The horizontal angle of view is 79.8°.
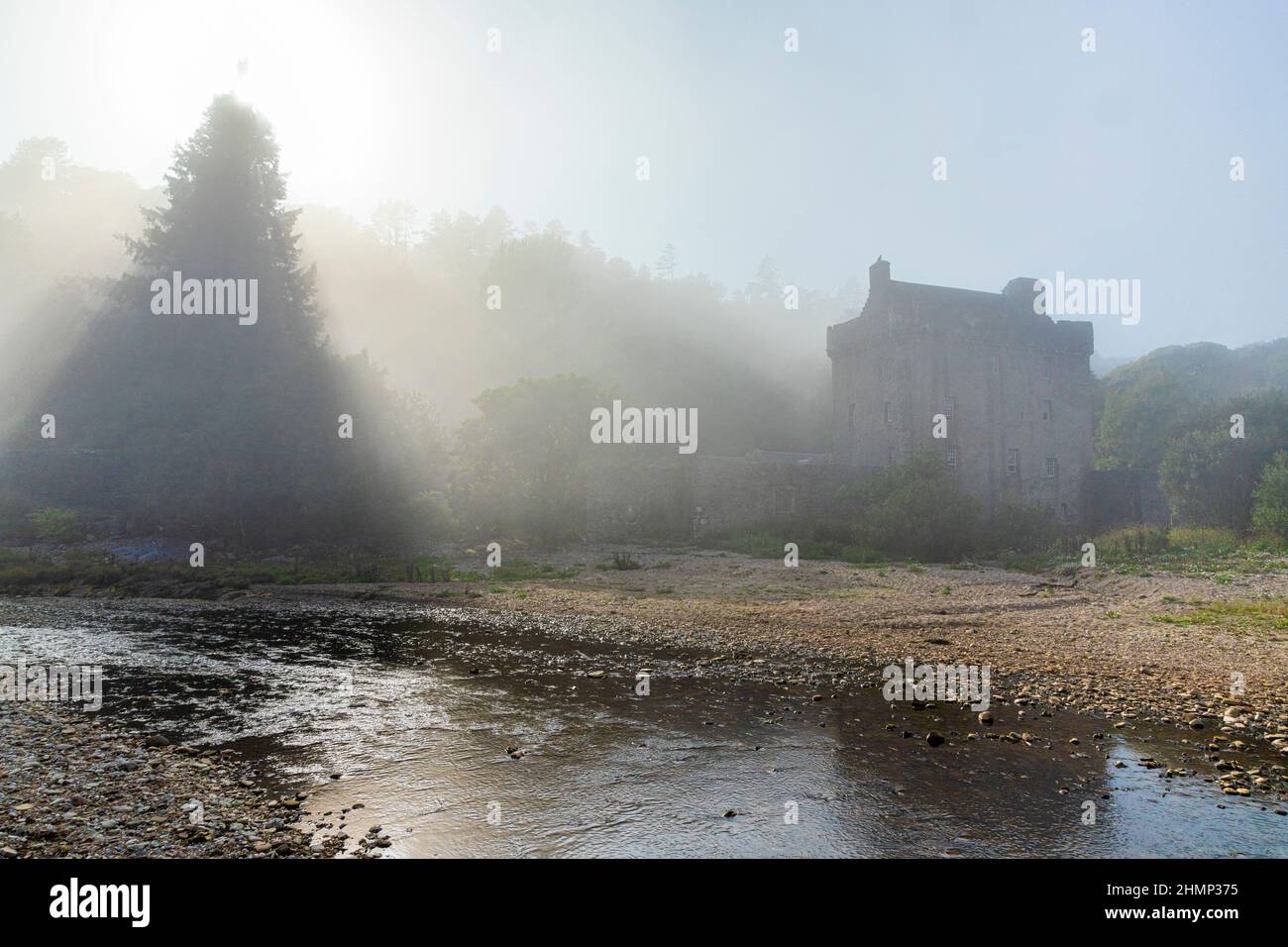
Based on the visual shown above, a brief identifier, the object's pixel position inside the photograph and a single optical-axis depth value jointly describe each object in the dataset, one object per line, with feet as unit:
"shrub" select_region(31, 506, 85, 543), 104.12
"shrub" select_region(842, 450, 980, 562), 99.25
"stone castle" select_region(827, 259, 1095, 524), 145.59
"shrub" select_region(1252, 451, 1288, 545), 89.10
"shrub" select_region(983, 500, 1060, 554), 104.99
